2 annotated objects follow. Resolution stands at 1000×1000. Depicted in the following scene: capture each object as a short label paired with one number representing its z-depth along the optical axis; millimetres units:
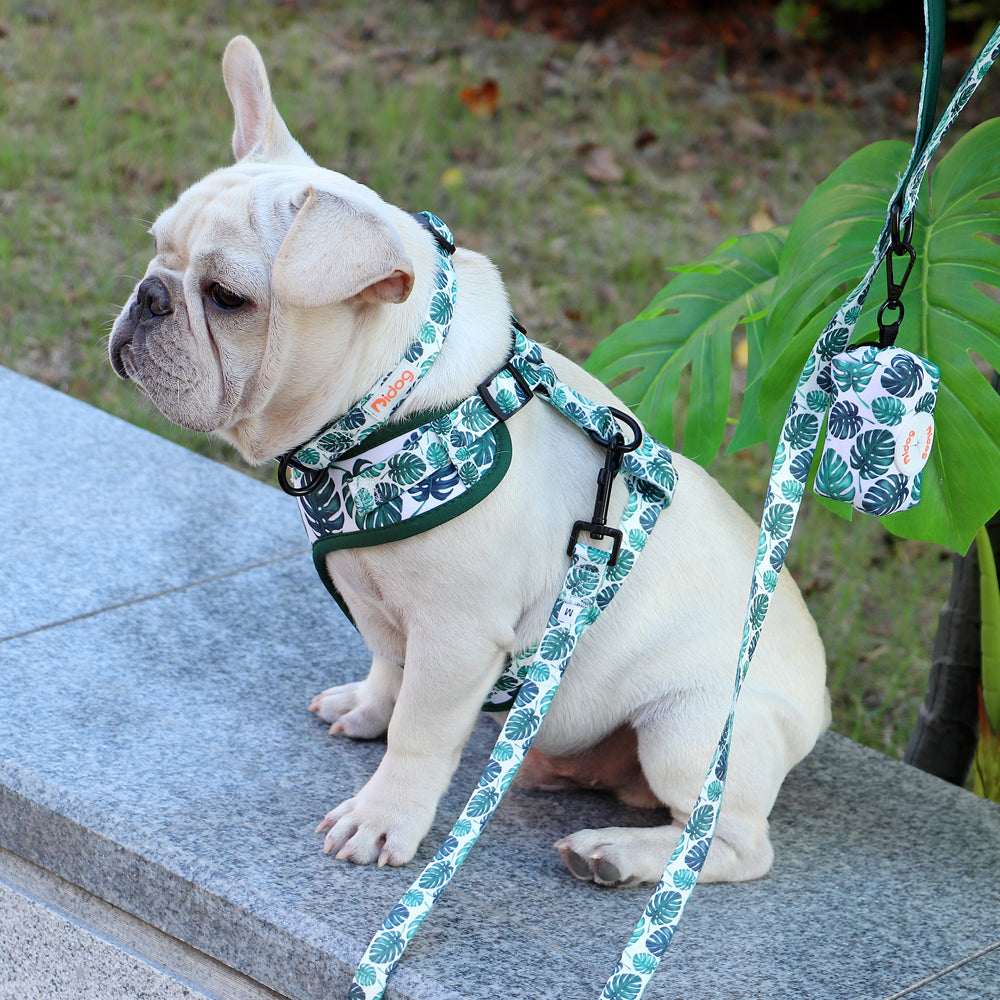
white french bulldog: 2008
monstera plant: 2191
